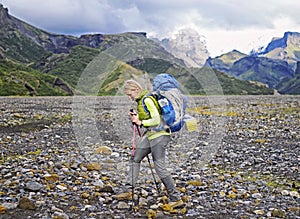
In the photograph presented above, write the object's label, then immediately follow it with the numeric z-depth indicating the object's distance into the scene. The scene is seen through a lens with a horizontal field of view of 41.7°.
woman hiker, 8.74
